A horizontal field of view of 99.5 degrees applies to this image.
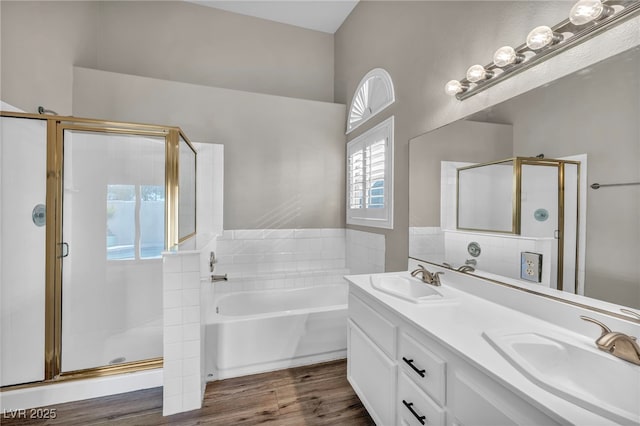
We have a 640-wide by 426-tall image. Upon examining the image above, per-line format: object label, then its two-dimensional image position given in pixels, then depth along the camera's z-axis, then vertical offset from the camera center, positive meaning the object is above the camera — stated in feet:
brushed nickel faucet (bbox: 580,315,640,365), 2.46 -1.25
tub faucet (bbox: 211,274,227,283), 7.23 -1.83
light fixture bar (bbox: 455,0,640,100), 2.94 +2.19
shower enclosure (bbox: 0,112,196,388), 5.58 -0.69
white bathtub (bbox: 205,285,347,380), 6.52 -3.29
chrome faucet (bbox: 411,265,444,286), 5.31 -1.28
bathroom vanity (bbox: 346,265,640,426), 2.25 -1.49
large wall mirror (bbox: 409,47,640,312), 2.86 +0.75
